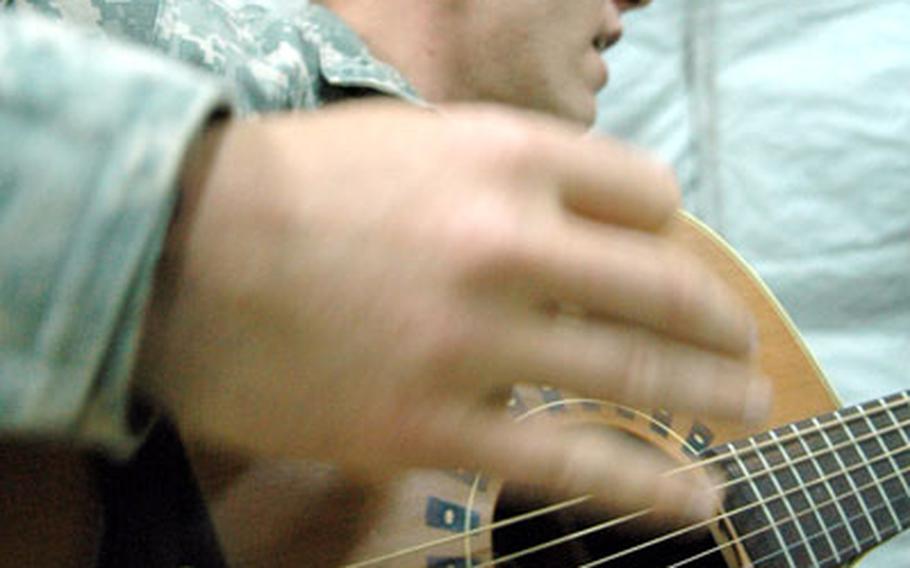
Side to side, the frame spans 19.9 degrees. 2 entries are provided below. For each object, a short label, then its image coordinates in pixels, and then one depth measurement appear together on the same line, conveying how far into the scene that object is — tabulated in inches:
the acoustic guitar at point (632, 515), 35.3
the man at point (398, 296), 27.0
